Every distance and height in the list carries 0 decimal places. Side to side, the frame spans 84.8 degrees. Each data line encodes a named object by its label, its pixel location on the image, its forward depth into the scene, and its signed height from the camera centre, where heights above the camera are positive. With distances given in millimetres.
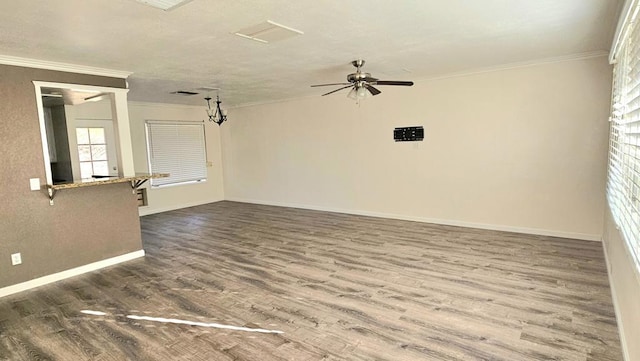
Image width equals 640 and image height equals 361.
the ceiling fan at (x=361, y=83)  4203 +687
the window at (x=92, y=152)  6336 +27
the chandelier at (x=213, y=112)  8172 +883
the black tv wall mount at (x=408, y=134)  6026 +85
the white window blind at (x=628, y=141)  2016 -86
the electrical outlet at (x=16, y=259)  3738 -1090
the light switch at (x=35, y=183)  3838 -302
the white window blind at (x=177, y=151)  7742 -32
